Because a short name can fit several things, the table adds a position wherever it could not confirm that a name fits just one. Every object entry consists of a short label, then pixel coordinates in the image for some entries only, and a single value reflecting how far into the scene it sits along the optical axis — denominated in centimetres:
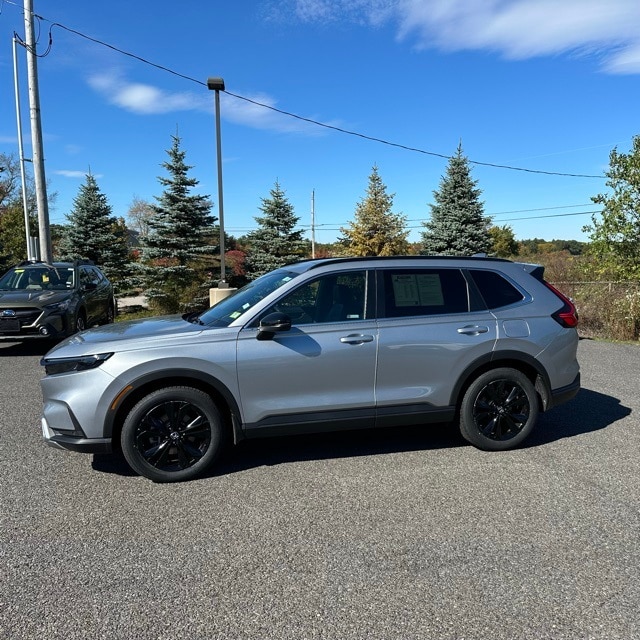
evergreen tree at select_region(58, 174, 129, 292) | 2316
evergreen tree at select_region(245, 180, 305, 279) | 2605
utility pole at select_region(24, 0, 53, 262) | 1275
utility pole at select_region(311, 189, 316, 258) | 4995
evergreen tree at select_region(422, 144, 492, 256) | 2484
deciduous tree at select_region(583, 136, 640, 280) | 1173
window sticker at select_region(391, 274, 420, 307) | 446
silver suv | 384
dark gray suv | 897
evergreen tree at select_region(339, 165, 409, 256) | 3269
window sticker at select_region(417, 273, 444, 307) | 453
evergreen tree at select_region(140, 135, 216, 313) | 2012
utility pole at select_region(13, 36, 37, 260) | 2470
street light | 1261
